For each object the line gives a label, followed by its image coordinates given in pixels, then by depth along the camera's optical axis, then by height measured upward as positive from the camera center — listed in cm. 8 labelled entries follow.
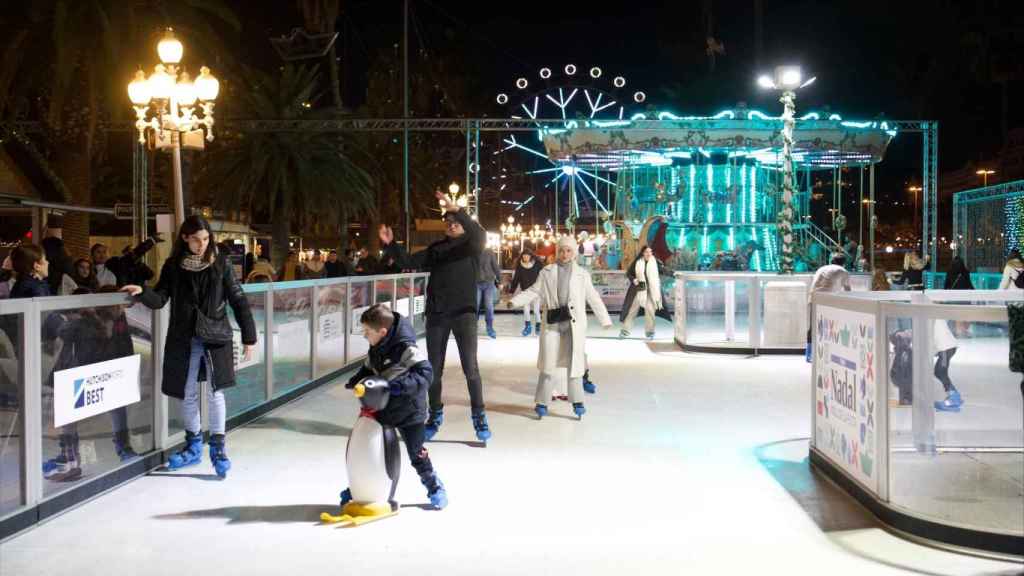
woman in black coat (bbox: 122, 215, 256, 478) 693 -29
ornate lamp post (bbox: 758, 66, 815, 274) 1755 +197
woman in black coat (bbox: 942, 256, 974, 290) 2122 +4
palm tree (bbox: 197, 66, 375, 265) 3064 +352
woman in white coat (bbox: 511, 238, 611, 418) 953 -44
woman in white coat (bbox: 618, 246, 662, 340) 1864 -10
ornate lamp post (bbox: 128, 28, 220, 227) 1272 +243
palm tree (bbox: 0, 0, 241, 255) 1947 +460
